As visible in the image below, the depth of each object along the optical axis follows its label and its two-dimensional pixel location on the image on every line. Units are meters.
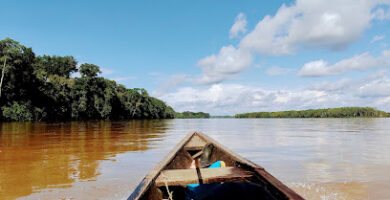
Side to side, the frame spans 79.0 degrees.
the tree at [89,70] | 45.82
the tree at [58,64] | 43.12
